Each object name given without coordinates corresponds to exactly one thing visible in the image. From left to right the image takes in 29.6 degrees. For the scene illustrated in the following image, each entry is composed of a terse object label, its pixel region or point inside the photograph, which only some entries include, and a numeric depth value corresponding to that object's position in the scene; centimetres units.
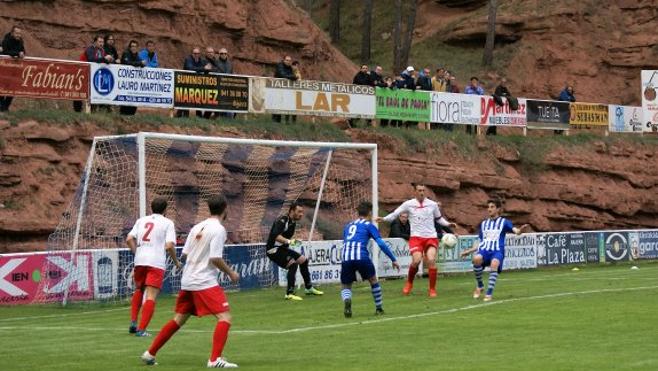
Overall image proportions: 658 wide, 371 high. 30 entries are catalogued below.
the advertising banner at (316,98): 4028
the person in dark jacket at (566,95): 5300
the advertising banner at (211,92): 3700
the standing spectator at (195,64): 3747
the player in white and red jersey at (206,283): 1510
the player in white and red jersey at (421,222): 2741
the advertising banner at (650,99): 4955
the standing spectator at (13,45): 3241
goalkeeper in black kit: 2778
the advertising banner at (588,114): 5356
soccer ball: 2748
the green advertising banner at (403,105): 4419
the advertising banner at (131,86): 3466
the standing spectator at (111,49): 3488
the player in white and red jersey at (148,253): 1928
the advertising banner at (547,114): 5112
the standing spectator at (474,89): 4757
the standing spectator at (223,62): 3866
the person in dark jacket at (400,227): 3697
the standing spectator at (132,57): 3503
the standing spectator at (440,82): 4682
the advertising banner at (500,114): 4862
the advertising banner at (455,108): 4612
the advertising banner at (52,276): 2759
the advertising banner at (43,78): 3291
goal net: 2798
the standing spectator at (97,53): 3444
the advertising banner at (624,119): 5578
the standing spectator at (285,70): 4056
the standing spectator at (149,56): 3619
